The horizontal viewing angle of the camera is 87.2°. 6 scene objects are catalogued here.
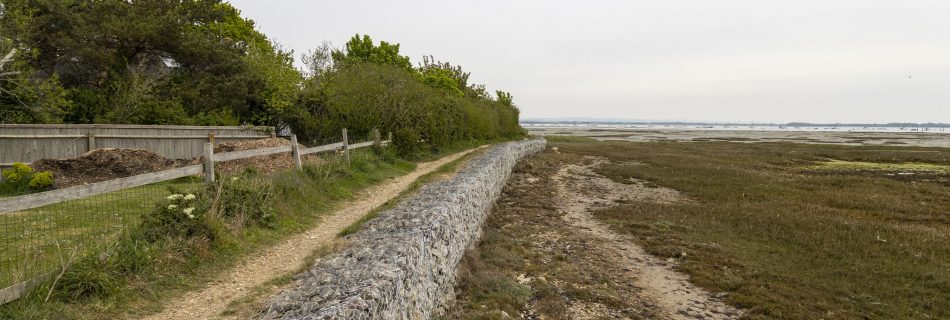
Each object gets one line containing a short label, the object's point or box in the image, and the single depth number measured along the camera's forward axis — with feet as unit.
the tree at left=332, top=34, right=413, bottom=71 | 162.50
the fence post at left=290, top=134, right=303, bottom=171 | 41.37
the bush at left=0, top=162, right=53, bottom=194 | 36.58
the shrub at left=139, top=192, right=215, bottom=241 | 21.22
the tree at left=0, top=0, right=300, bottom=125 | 59.77
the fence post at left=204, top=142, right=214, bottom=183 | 26.30
